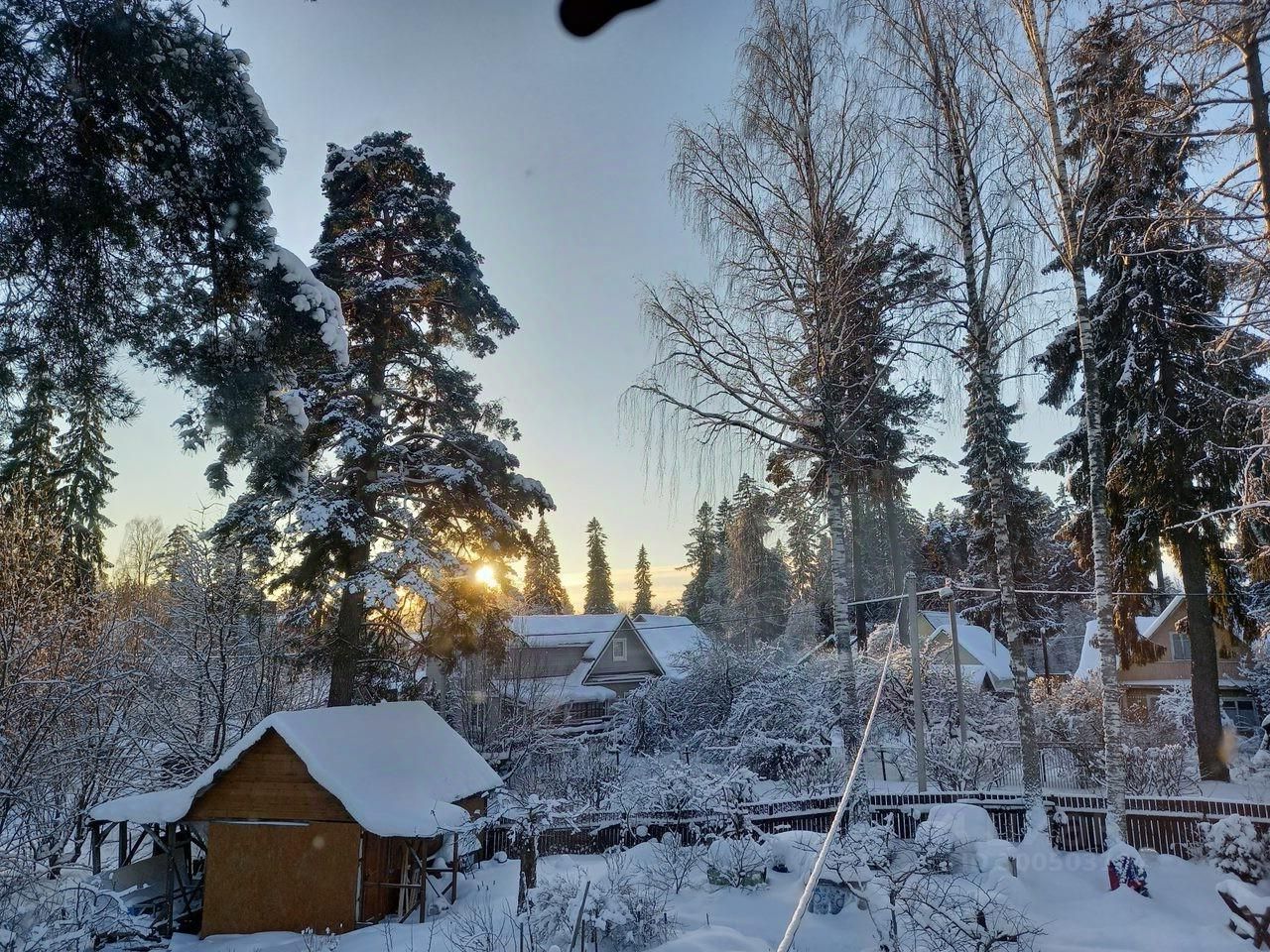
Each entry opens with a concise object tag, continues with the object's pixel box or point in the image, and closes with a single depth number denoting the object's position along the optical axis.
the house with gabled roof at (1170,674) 24.48
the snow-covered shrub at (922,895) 7.30
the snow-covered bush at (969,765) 15.90
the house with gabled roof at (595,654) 29.62
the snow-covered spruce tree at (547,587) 45.29
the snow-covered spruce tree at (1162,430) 14.62
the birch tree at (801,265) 12.86
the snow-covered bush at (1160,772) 14.89
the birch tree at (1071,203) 10.20
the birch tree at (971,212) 12.14
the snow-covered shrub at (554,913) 8.55
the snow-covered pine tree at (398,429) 12.85
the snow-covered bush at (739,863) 10.77
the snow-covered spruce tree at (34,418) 5.75
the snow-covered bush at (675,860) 11.03
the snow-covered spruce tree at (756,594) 40.12
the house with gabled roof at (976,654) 26.50
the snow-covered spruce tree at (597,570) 64.56
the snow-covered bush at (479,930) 8.16
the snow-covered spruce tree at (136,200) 5.19
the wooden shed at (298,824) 10.81
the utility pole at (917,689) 14.05
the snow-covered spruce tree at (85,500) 22.97
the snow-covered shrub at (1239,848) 9.74
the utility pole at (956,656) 16.62
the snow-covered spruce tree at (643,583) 68.88
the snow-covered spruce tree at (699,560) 57.03
